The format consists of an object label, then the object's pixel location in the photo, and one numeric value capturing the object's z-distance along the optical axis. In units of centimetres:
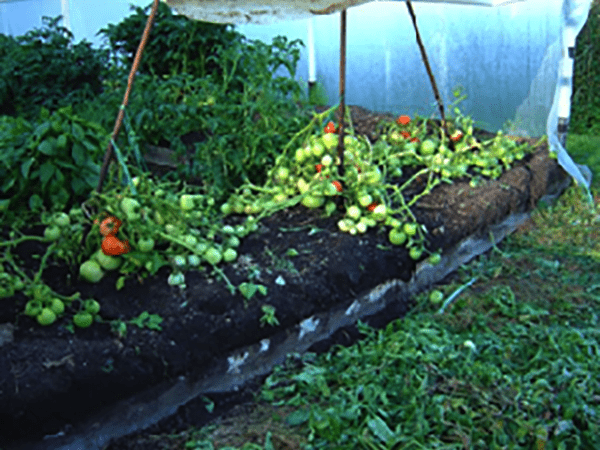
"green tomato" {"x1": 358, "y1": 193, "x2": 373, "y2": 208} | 347
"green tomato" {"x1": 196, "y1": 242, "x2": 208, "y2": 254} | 298
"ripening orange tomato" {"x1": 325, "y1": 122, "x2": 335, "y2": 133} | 404
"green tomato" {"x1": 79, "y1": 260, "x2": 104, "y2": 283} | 280
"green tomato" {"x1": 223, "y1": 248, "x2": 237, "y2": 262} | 304
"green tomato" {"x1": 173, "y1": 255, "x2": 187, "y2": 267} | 291
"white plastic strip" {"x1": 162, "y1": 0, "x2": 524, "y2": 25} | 275
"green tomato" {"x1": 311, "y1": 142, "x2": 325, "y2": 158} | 366
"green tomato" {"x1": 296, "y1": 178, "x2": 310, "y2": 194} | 363
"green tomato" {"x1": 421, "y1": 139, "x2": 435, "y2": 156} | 437
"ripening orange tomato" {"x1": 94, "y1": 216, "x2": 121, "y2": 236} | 283
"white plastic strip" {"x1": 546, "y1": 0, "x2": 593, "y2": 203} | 467
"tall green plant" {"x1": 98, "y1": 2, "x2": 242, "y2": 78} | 489
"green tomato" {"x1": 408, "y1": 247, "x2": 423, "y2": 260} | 340
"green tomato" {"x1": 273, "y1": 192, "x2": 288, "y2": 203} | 362
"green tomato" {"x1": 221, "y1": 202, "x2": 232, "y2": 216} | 355
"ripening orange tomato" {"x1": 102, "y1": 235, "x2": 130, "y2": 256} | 281
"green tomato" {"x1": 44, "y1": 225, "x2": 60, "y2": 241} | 286
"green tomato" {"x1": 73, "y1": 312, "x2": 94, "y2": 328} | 257
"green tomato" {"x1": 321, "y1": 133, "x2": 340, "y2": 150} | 364
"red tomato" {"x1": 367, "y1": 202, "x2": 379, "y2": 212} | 357
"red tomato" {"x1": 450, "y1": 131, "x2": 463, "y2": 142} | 459
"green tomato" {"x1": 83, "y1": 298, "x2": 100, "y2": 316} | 262
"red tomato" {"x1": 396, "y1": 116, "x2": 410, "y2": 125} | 473
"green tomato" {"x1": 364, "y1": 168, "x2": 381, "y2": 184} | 361
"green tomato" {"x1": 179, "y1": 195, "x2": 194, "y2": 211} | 321
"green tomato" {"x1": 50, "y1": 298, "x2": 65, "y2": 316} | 259
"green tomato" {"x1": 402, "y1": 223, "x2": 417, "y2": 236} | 342
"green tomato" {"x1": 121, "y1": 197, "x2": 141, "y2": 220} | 280
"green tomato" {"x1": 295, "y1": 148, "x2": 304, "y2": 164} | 372
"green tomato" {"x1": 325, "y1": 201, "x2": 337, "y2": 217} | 355
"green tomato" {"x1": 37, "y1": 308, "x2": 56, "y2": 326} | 254
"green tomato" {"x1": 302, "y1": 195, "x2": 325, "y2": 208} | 356
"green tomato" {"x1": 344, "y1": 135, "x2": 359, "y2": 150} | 393
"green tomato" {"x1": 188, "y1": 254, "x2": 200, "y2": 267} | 295
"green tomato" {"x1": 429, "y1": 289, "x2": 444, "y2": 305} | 343
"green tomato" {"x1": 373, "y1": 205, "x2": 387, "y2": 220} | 347
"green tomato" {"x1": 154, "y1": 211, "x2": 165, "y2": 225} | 300
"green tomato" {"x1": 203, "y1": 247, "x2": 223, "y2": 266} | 298
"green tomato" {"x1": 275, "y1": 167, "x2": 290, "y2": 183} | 368
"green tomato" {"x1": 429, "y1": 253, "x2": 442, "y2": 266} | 348
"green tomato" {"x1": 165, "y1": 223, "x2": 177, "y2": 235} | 298
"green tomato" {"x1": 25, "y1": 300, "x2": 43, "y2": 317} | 254
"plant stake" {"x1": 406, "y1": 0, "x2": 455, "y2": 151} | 414
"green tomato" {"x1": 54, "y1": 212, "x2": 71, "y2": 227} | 287
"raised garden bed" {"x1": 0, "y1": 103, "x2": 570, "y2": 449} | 240
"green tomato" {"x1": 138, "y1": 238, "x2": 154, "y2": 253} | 284
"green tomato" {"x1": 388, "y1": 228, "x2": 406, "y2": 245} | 341
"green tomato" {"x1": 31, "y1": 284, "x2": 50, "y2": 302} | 259
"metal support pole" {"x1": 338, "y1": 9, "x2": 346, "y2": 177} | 332
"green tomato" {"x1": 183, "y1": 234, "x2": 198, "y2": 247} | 297
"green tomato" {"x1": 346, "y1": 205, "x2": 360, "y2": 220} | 344
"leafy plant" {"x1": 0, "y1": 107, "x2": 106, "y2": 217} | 292
